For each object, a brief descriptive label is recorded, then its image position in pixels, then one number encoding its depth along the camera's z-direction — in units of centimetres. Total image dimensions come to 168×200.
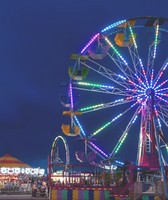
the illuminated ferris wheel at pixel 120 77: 2564
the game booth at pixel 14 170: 5744
